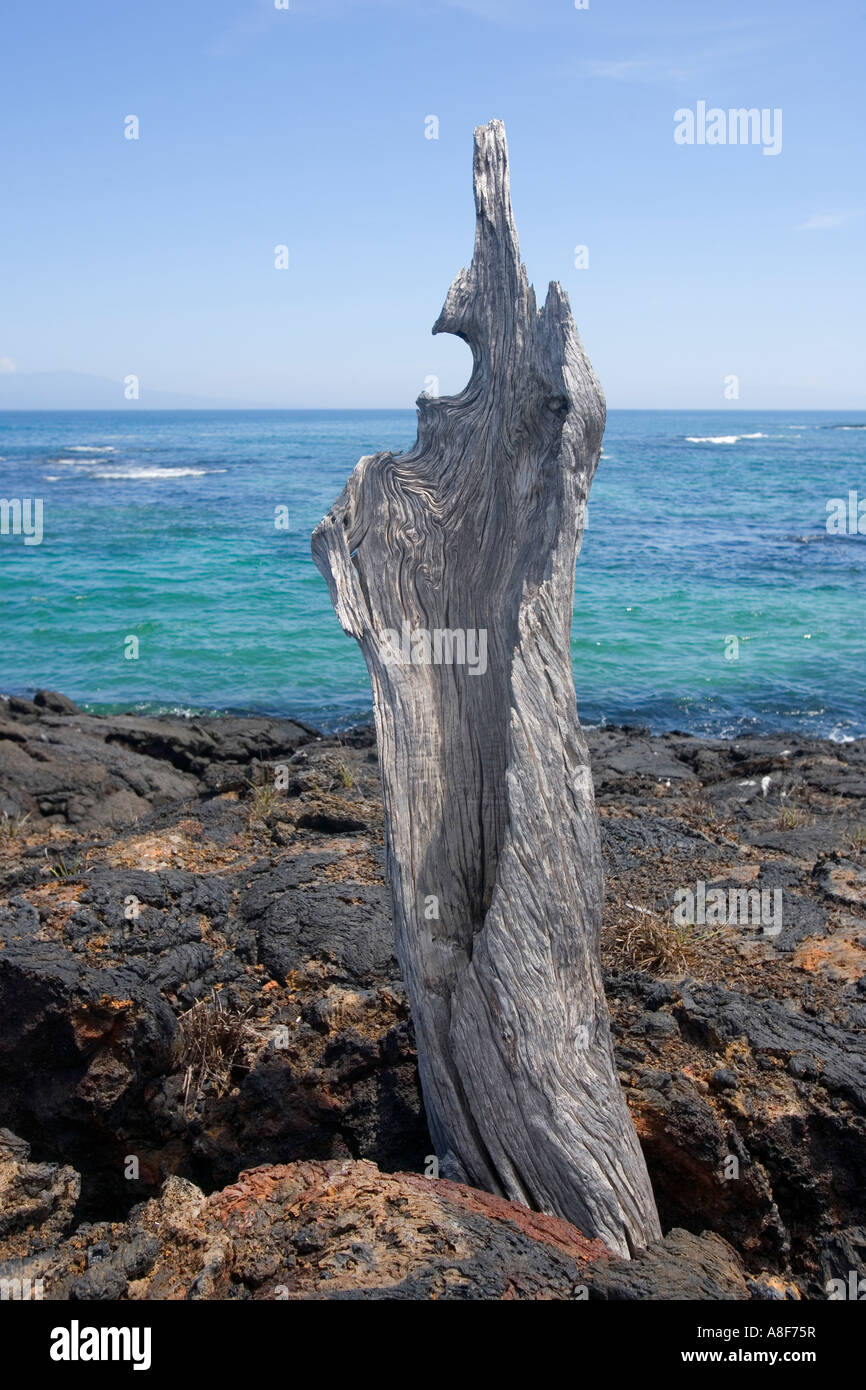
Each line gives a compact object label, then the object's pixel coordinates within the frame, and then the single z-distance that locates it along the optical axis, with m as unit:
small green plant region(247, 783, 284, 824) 7.52
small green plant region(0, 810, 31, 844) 8.25
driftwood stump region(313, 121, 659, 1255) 3.87
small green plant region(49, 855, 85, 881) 5.95
